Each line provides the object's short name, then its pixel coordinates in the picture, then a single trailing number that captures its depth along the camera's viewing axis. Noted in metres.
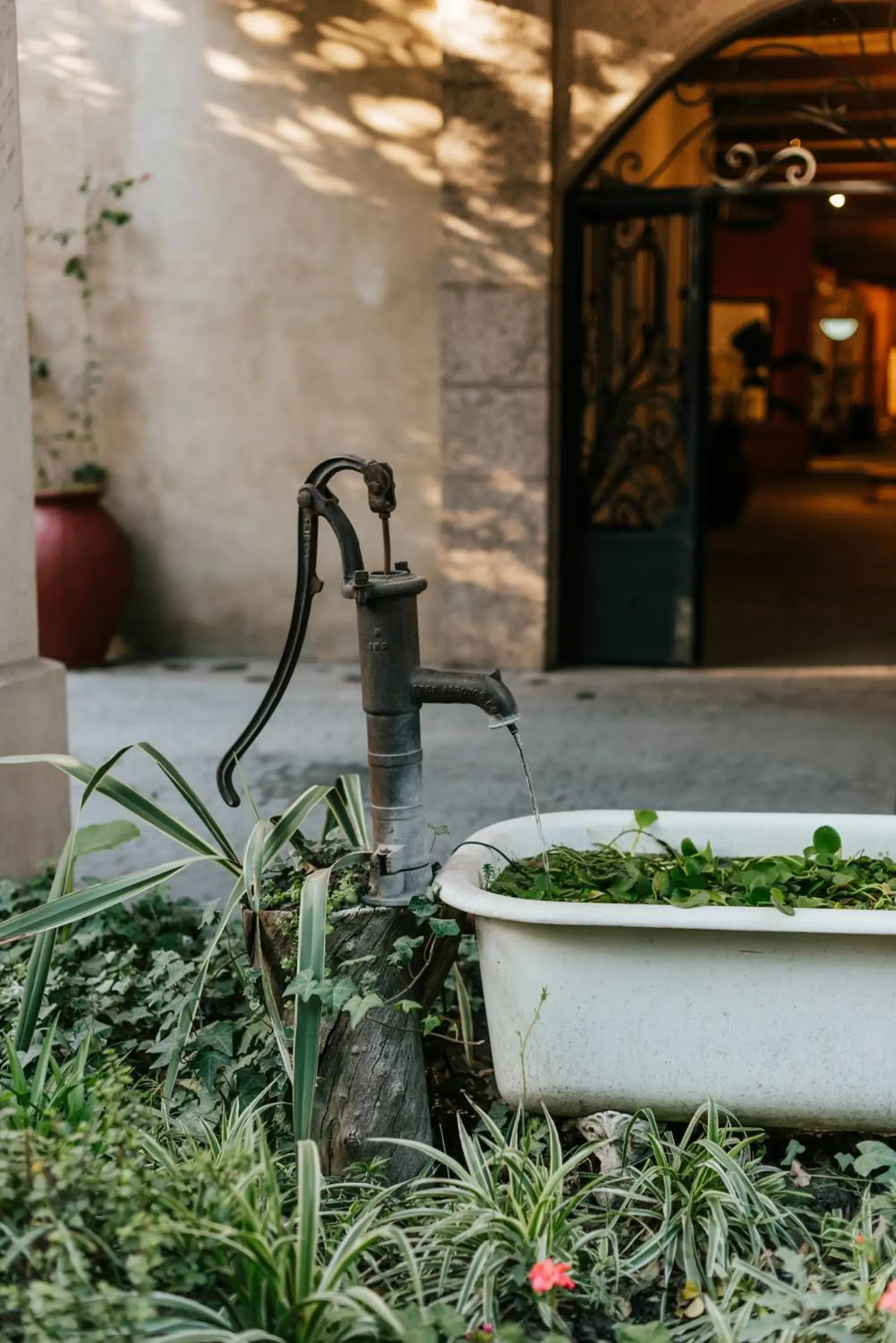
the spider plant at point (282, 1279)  2.09
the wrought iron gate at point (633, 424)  7.10
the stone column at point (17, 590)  3.82
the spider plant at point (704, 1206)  2.44
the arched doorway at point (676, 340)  6.86
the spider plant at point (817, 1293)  2.19
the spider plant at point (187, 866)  2.56
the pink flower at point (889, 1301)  2.09
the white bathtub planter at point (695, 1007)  2.53
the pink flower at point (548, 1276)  2.17
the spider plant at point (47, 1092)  2.41
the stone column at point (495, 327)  6.83
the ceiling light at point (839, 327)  22.47
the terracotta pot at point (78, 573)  7.32
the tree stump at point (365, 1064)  2.66
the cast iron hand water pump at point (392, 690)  2.72
